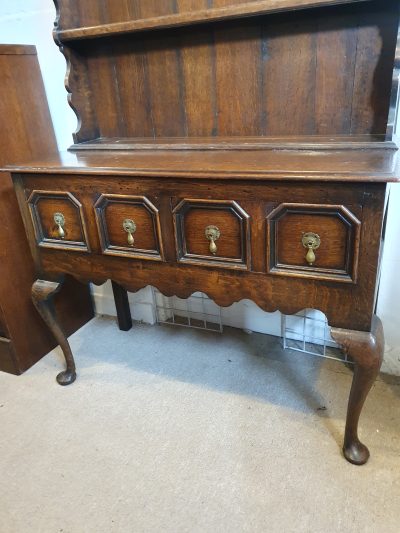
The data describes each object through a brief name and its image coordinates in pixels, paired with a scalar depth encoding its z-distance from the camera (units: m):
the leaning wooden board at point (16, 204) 1.59
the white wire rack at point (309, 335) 1.68
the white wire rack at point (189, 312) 1.92
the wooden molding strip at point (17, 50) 1.55
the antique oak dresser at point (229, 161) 1.00
